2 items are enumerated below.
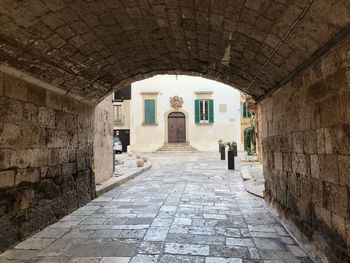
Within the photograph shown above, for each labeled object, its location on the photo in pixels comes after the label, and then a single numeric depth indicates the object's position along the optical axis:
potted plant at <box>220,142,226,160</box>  16.91
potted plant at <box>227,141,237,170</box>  12.38
